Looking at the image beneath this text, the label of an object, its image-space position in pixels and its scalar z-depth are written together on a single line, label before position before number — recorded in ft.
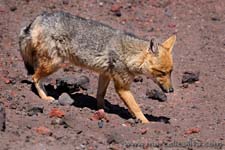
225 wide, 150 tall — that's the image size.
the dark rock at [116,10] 49.49
